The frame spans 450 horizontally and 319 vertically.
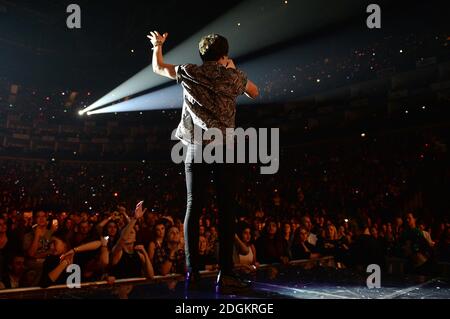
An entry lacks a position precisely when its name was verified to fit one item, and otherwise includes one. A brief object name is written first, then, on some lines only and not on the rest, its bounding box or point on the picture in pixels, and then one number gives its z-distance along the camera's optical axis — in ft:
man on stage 6.40
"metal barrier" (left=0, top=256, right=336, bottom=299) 6.90
